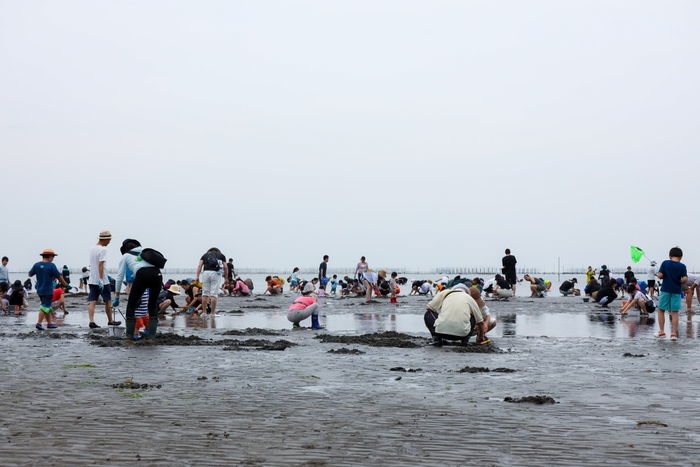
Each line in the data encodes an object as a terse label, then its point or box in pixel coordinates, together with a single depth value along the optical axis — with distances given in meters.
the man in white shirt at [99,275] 15.21
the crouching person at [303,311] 16.31
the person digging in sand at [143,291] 12.41
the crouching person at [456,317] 12.23
